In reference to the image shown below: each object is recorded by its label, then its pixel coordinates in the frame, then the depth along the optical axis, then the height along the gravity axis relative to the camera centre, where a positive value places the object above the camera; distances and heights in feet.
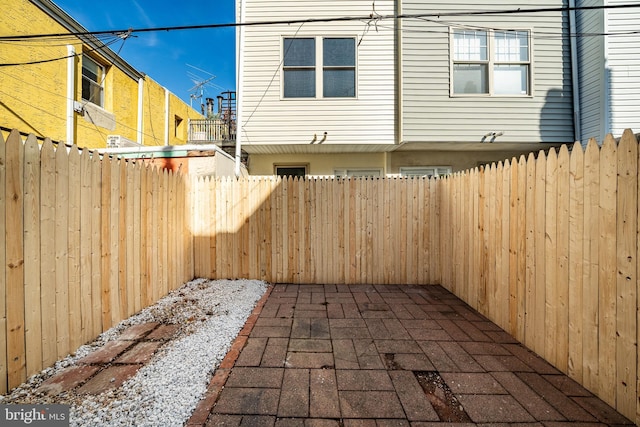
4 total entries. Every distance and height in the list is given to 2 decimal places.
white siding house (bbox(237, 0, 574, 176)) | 19.57 +10.29
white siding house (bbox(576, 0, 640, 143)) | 17.65 +9.54
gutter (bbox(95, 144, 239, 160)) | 18.29 +4.54
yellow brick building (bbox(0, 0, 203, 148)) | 20.58 +12.76
